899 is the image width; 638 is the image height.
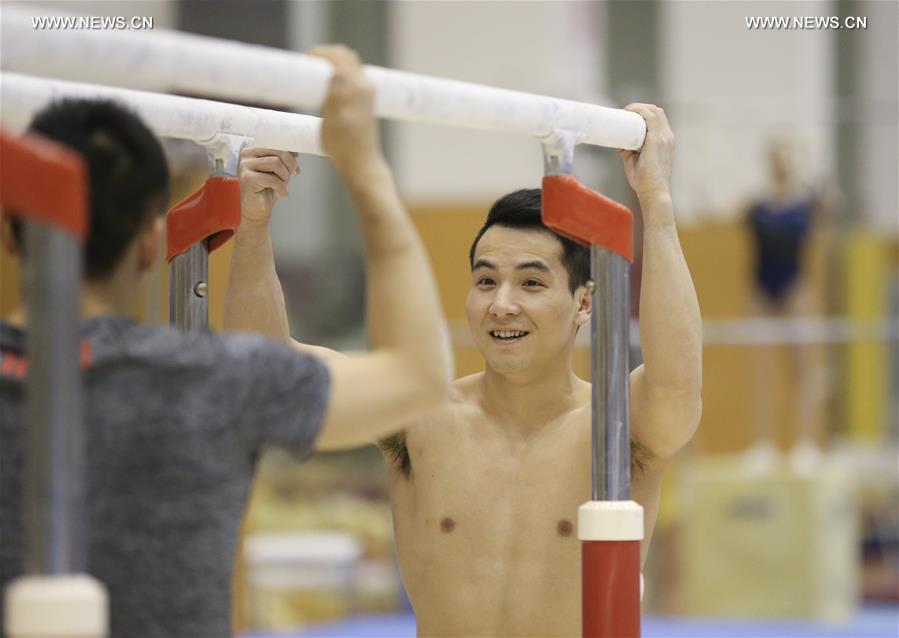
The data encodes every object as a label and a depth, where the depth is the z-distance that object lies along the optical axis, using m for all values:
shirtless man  5.39
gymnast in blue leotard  15.49
